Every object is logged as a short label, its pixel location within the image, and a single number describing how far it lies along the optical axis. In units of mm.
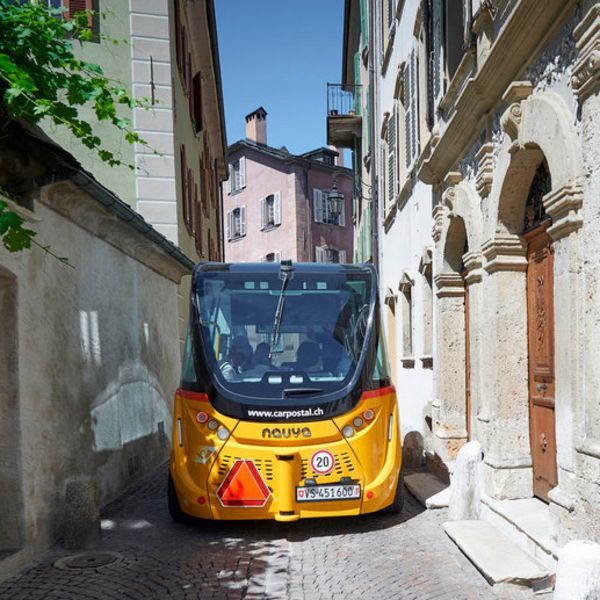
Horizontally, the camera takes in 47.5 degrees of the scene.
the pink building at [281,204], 32125
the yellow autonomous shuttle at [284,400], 5957
